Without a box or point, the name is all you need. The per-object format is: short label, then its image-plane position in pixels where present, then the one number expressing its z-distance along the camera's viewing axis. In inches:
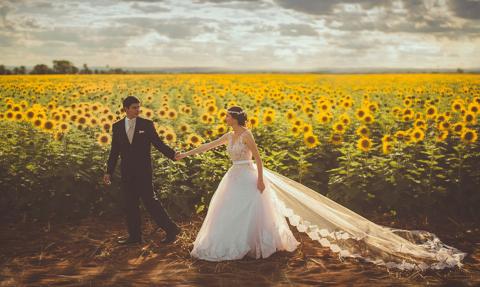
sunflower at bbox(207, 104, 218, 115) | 396.5
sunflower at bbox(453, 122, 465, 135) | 311.7
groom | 235.3
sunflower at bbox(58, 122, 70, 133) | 306.0
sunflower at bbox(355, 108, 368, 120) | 369.2
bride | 218.2
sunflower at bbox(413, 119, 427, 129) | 315.9
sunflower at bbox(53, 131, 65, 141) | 300.7
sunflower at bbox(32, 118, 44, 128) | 317.1
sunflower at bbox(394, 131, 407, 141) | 299.0
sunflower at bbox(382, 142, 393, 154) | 292.5
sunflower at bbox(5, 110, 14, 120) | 356.4
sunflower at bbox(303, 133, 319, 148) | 319.9
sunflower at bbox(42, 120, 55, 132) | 313.7
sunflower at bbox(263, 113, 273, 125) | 362.3
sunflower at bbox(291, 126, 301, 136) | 331.0
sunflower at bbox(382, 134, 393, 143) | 294.2
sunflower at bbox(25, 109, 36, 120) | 330.6
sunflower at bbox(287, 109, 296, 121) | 379.2
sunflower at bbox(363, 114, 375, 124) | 357.4
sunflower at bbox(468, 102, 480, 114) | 335.6
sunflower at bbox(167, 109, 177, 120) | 352.8
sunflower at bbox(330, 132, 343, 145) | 330.5
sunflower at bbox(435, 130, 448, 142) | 301.0
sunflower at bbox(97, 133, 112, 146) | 294.2
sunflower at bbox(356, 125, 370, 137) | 312.8
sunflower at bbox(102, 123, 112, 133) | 318.7
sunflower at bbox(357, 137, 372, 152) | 292.7
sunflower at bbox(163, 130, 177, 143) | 303.6
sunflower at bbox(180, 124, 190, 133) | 333.3
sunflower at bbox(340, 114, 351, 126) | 346.7
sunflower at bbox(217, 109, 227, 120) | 365.4
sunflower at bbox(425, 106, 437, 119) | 337.1
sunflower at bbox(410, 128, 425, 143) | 295.7
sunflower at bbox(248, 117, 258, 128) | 352.9
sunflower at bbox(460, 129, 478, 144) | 294.0
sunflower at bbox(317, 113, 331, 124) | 359.3
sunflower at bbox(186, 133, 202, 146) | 305.7
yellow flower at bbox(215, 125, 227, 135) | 344.7
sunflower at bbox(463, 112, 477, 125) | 319.9
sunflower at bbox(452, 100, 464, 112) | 360.5
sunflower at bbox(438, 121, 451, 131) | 312.7
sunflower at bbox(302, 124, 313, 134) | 329.4
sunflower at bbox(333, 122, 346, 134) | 336.7
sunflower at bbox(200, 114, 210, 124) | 361.7
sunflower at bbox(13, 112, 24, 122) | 337.1
